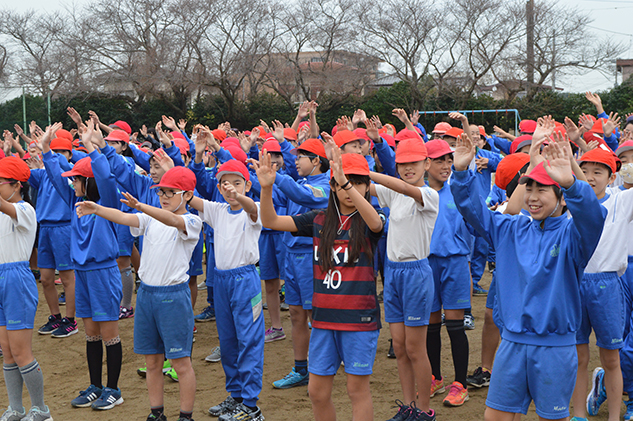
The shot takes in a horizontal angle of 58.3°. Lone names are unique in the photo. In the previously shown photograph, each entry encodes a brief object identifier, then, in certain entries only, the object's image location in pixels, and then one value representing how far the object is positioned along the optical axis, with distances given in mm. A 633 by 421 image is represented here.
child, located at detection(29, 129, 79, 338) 6895
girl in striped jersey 3496
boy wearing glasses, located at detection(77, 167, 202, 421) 4301
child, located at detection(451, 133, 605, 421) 2881
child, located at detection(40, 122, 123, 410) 4961
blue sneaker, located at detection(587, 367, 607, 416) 4516
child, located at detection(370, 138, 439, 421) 4238
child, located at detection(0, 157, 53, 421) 4480
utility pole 22375
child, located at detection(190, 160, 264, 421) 4543
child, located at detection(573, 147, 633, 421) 3990
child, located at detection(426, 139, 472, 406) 4730
